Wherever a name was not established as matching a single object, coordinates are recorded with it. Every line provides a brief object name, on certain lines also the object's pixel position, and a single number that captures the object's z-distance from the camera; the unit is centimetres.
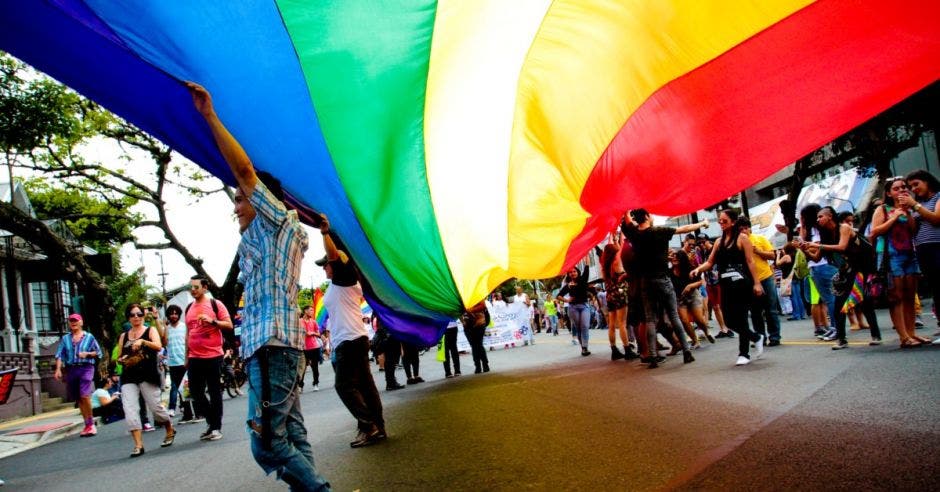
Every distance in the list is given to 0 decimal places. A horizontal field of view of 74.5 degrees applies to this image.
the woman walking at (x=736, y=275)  731
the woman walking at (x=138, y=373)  752
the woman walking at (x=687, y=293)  1014
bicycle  1557
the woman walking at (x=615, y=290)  997
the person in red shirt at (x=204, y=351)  803
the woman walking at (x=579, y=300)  1153
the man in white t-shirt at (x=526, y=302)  1940
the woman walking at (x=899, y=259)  654
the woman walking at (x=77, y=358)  1050
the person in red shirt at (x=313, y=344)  1388
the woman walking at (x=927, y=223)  595
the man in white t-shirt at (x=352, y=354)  580
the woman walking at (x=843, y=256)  732
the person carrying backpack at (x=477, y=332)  1138
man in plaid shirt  304
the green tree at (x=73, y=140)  1570
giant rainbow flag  330
